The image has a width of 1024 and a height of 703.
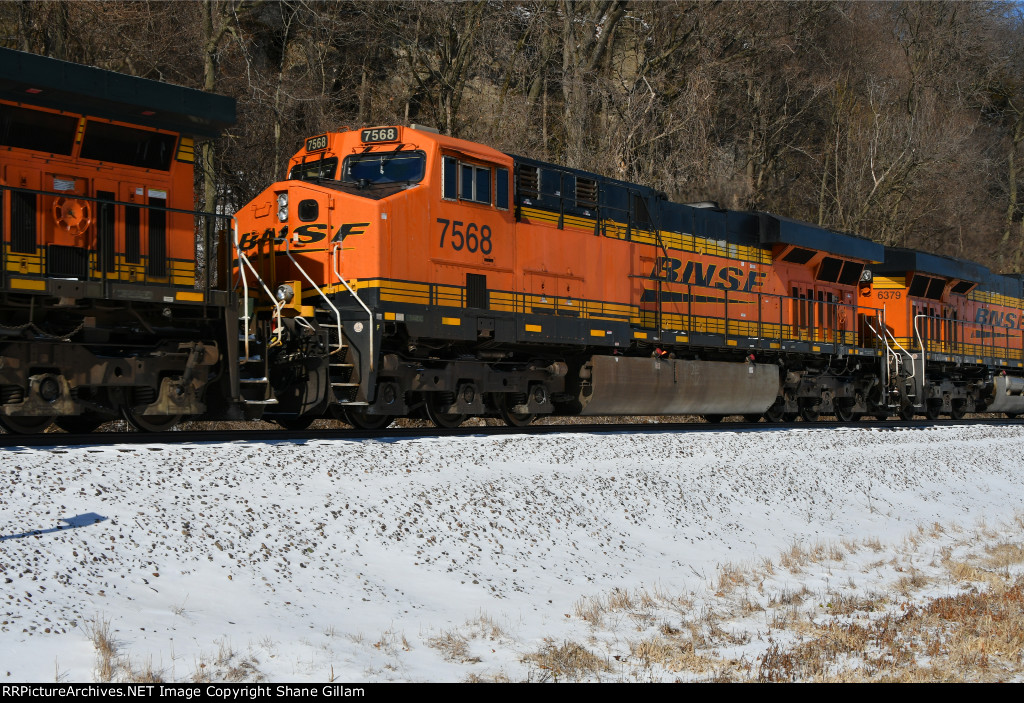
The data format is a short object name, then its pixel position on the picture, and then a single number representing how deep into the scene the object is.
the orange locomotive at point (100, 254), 8.84
